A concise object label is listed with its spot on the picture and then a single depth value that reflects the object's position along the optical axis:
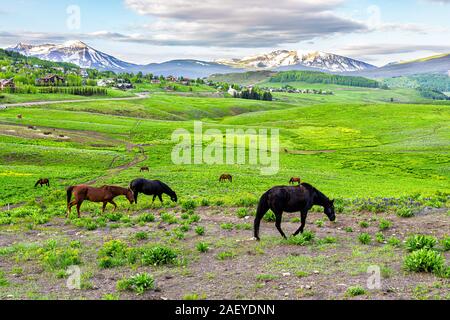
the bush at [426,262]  12.30
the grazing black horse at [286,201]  16.64
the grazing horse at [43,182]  42.09
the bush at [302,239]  16.50
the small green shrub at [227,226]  19.89
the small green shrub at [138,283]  12.02
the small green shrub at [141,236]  18.39
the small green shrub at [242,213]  22.48
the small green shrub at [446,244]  14.69
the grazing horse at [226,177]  45.85
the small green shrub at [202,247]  16.17
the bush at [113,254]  14.62
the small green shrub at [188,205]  25.11
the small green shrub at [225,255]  15.19
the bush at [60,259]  14.61
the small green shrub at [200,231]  18.89
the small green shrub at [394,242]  15.81
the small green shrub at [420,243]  14.66
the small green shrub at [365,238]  16.47
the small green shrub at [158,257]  14.69
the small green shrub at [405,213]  20.55
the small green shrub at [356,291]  11.05
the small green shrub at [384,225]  18.52
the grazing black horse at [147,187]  27.20
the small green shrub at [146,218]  22.06
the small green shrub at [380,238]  16.64
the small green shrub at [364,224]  19.16
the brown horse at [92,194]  23.45
